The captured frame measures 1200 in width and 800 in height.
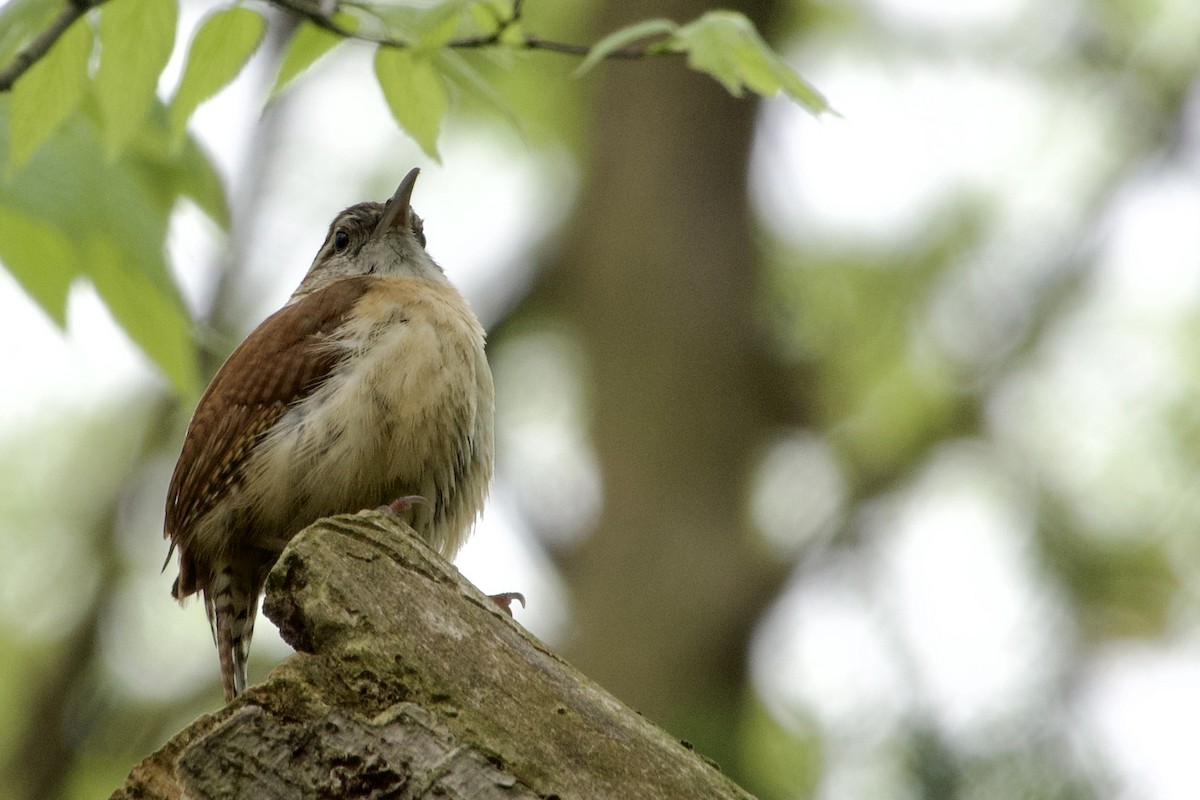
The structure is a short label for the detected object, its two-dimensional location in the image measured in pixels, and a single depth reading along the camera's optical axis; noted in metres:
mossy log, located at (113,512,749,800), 4.74
